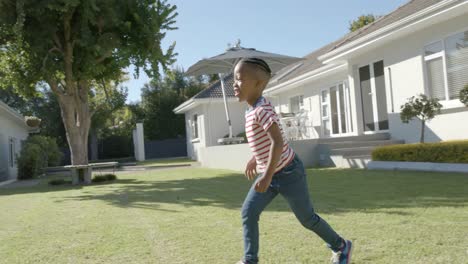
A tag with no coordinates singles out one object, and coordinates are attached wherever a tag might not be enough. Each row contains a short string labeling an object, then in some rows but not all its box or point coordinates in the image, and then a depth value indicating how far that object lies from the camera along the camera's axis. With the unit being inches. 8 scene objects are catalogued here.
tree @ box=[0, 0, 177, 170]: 504.4
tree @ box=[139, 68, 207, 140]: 1553.9
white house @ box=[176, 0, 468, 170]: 423.5
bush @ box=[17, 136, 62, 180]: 794.8
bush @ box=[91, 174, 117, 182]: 587.0
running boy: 120.7
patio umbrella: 621.0
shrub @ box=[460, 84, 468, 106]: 374.3
